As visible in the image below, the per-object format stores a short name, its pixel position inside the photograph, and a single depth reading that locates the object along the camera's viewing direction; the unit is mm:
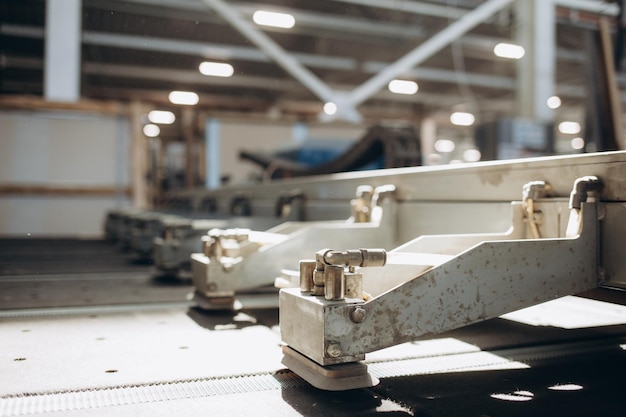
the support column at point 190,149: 9625
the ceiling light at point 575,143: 13636
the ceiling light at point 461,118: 12833
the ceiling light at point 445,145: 17734
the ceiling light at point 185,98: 9305
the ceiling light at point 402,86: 9859
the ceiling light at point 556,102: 11827
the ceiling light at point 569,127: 14875
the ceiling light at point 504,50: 7607
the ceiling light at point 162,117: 13214
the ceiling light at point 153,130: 14841
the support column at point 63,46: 4457
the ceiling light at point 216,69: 8473
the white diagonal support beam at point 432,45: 5543
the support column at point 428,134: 11258
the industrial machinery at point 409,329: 1026
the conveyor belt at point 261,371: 1011
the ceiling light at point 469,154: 16886
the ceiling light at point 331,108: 5664
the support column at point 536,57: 5414
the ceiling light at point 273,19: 6297
